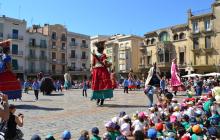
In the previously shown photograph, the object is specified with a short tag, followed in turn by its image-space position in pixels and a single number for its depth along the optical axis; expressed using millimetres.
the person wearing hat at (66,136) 5974
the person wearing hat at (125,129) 7590
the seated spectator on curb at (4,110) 4656
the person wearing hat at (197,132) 6703
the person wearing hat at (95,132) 6429
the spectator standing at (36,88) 20788
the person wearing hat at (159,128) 7581
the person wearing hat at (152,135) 6293
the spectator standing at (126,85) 30953
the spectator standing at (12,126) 6398
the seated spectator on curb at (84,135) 6042
